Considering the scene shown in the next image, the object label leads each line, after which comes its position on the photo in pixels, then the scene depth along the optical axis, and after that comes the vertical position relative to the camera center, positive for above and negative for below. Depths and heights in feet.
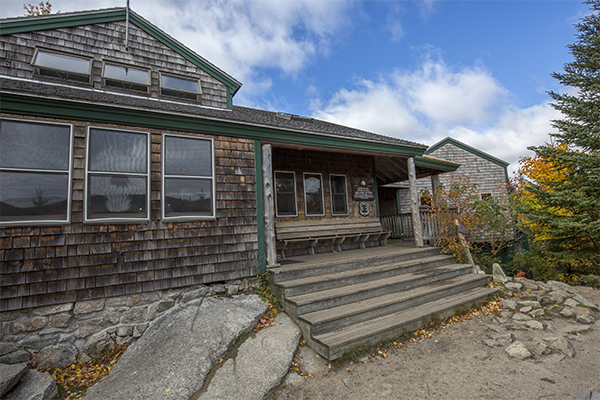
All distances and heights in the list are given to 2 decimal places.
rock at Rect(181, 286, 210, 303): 15.14 -3.62
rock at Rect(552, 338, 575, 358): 11.34 -5.84
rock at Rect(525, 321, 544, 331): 13.78 -5.76
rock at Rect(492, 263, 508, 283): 19.54 -4.49
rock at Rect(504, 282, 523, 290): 18.20 -4.87
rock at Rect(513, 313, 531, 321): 14.76 -5.67
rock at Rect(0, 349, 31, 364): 11.66 -5.10
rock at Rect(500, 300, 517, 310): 15.92 -5.36
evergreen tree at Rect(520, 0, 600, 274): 20.21 +3.49
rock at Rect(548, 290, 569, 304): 16.33 -5.14
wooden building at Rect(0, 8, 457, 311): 12.73 +3.83
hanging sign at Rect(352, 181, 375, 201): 29.07 +3.22
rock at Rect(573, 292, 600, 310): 15.74 -5.41
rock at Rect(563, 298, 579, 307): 15.73 -5.37
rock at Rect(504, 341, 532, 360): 11.15 -5.74
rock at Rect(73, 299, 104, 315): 13.03 -3.45
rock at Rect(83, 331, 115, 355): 13.05 -5.26
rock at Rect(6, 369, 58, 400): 10.08 -5.72
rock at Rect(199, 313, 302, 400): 9.64 -5.55
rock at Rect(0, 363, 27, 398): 9.69 -5.05
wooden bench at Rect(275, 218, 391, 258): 23.75 -0.83
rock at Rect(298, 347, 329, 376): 10.80 -5.67
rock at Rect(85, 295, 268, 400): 9.89 -5.17
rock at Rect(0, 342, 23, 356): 11.64 -4.67
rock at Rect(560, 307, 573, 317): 14.89 -5.57
